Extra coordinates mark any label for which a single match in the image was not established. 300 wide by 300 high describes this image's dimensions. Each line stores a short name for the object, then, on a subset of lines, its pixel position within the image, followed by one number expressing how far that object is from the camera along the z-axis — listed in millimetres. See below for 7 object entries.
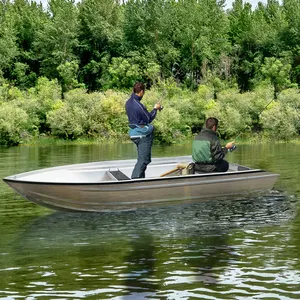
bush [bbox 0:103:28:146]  50625
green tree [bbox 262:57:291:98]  69075
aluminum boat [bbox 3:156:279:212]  12688
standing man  13625
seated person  13852
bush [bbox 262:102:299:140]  50594
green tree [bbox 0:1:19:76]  72812
